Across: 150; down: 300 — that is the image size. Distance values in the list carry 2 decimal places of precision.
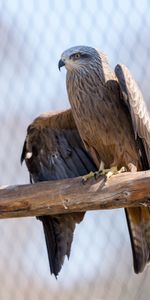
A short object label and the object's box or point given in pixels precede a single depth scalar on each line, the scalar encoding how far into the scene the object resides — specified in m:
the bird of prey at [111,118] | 11.02
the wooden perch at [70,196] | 10.18
